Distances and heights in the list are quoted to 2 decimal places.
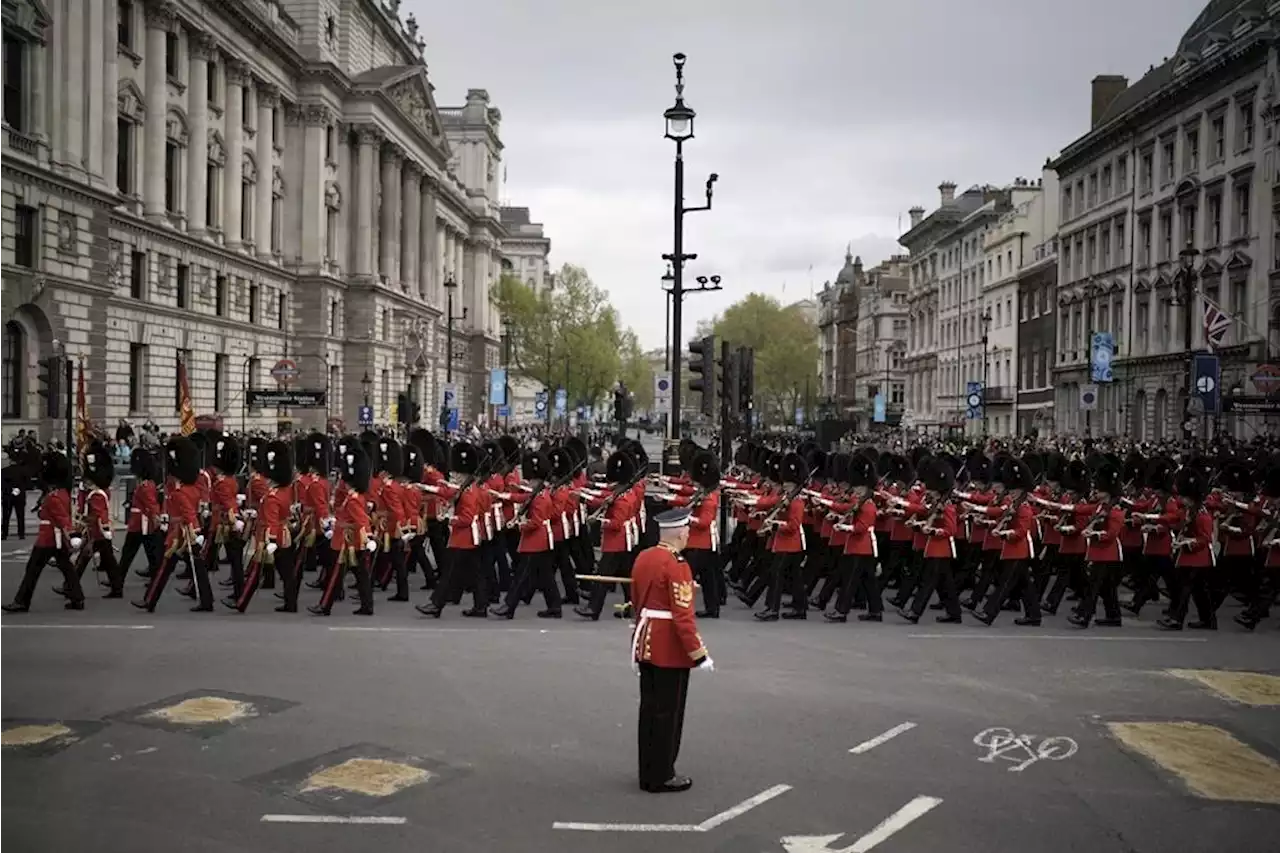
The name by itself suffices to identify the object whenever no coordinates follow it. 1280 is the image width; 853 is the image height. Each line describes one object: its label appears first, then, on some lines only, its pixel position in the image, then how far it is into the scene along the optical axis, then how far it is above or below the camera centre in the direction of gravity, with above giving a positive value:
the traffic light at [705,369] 23.17 +1.02
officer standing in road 7.83 -1.45
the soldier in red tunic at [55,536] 14.38 -1.42
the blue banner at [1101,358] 42.06 +2.39
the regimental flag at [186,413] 29.55 +0.07
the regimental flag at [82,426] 26.76 -0.27
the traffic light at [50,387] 34.97 +0.79
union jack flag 30.05 +2.54
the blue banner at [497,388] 62.19 +1.66
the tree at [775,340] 128.62 +8.77
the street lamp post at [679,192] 21.75 +4.23
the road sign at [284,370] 38.06 +1.45
